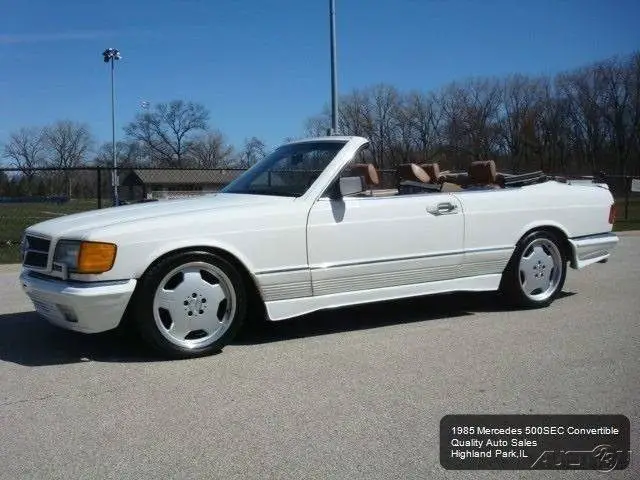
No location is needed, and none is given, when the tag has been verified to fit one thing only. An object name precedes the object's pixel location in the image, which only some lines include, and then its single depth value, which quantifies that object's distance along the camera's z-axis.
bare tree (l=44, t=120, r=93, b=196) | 76.69
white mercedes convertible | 4.43
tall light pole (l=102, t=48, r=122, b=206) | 53.00
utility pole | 15.56
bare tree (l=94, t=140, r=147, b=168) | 75.56
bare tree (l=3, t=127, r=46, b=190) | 70.88
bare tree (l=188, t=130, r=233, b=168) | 48.86
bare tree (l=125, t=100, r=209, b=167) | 81.03
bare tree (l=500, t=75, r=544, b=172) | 43.50
